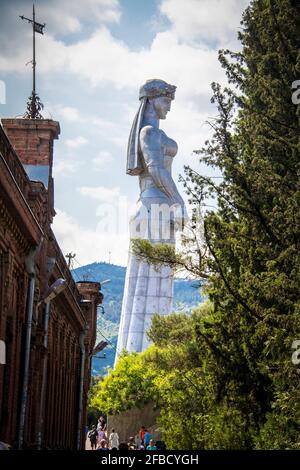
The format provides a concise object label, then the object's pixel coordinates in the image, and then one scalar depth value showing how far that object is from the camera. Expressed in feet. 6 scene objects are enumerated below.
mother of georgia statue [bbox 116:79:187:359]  260.62
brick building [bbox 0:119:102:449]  68.78
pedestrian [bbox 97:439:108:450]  146.98
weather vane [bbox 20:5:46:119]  104.95
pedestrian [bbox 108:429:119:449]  156.70
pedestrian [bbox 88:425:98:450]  189.02
